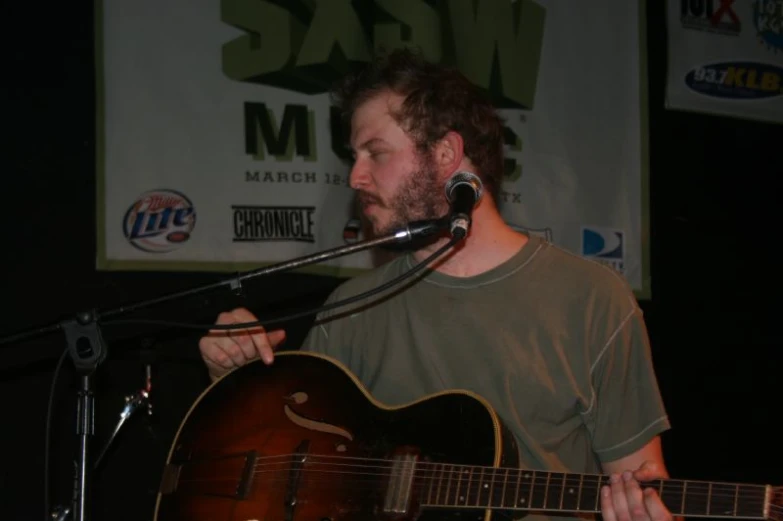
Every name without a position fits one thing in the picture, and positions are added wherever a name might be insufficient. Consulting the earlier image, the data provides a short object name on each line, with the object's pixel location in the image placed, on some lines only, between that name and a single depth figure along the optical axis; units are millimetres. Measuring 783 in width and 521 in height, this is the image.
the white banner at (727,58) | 4555
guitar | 2150
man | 2488
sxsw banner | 3529
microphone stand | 1958
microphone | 2007
